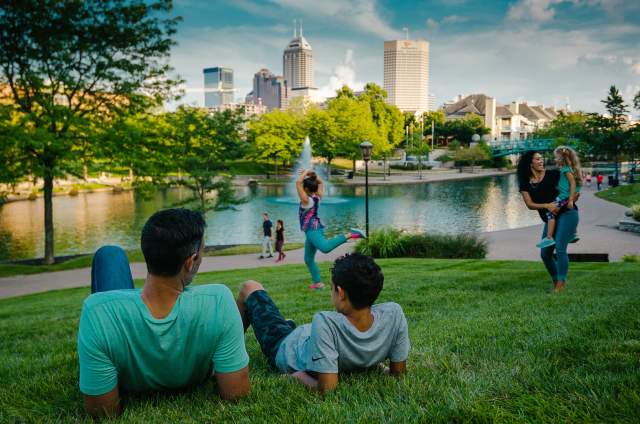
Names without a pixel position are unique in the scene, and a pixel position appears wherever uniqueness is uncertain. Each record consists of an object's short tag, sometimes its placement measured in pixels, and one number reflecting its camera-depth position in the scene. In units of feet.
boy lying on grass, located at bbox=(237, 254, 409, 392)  8.84
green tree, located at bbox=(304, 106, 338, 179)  204.03
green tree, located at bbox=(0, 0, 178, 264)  52.44
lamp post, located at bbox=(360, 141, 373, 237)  63.31
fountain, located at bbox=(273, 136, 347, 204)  132.86
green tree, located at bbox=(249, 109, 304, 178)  197.98
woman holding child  22.08
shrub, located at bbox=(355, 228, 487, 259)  50.93
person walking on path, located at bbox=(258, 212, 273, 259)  57.28
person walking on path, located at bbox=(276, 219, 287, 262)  56.39
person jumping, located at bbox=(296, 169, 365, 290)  25.59
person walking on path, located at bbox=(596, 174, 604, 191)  136.26
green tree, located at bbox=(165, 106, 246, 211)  70.13
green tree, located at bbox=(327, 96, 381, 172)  204.74
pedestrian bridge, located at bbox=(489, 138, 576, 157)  249.96
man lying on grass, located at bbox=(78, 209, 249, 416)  7.30
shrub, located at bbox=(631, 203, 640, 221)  67.41
